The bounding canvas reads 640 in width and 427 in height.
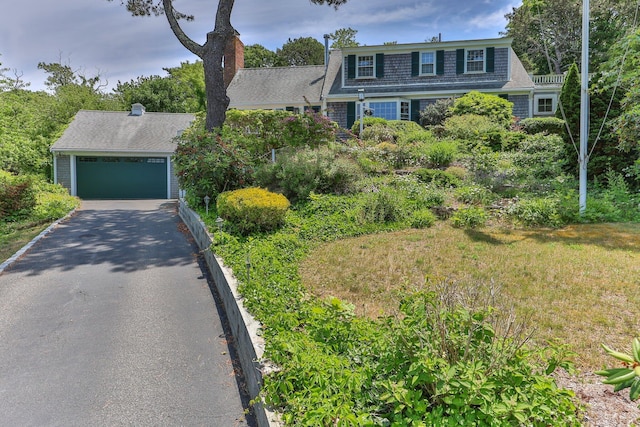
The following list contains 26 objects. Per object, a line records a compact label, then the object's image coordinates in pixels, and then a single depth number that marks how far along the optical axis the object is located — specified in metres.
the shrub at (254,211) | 7.68
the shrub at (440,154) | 12.83
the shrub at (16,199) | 12.26
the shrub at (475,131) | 15.07
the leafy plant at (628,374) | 1.49
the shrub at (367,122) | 18.80
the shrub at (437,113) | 19.66
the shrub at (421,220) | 8.30
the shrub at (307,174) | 10.06
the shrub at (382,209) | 8.57
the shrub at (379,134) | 16.34
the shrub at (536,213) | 8.53
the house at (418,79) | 20.86
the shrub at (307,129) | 12.35
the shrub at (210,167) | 10.34
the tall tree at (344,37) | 43.06
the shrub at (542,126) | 16.36
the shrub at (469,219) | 8.27
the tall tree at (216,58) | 13.46
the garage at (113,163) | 21.61
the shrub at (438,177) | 11.09
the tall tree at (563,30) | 30.41
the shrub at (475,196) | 9.70
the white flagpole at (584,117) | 8.57
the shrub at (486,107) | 17.62
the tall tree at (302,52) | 45.16
